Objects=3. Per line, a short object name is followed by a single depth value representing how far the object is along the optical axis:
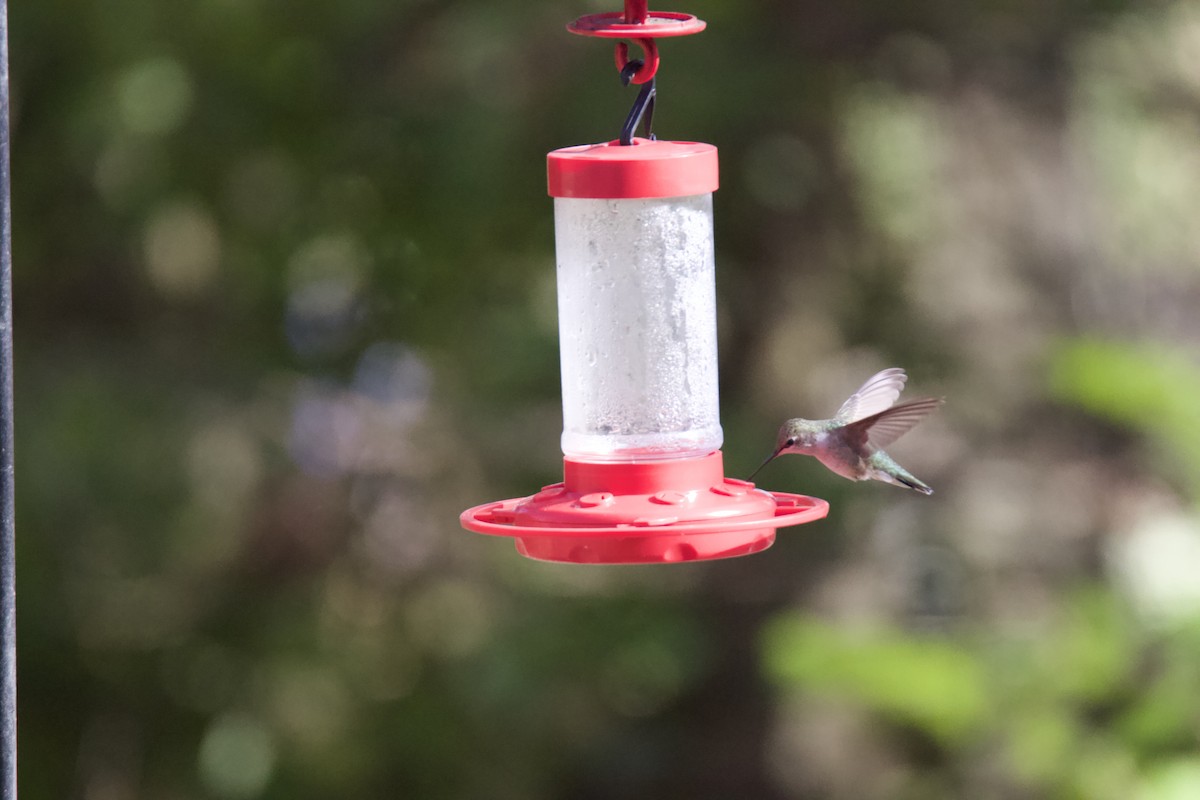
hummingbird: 6.18
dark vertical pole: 3.39
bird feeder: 4.79
